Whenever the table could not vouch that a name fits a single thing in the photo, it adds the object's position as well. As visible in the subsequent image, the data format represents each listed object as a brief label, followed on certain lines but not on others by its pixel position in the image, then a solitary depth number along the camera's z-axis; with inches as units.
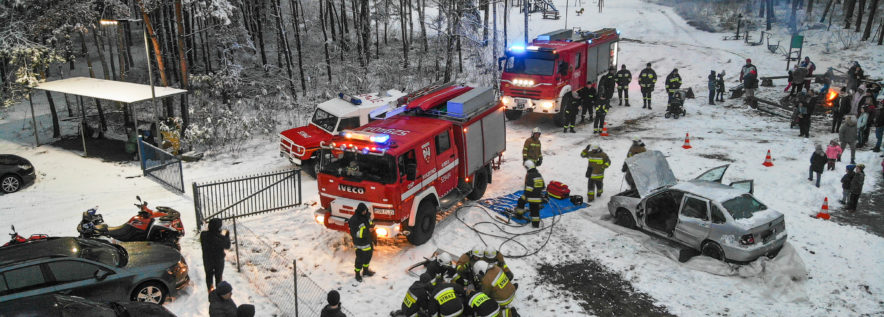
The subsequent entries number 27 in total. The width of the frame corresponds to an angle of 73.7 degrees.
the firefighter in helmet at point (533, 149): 580.4
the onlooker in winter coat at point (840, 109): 708.0
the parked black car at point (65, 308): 270.8
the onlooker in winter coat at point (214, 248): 355.3
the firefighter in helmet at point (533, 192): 482.0
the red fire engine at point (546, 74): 770.2
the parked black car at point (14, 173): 584.1
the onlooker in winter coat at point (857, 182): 487.5
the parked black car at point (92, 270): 308.2
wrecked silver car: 402.3
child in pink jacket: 573.6
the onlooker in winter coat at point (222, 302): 294.5
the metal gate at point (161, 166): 581.0
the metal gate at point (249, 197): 499.8
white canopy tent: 663.1
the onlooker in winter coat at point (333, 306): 291.1
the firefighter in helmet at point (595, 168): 539.2
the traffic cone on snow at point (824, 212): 490.6
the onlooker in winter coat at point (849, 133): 591.2
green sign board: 1017.5
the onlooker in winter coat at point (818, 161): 535.8
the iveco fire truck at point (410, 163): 422.6
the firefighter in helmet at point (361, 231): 390.9
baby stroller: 835.4
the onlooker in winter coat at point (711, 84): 879.9
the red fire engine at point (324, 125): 606.9
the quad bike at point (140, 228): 403.2
